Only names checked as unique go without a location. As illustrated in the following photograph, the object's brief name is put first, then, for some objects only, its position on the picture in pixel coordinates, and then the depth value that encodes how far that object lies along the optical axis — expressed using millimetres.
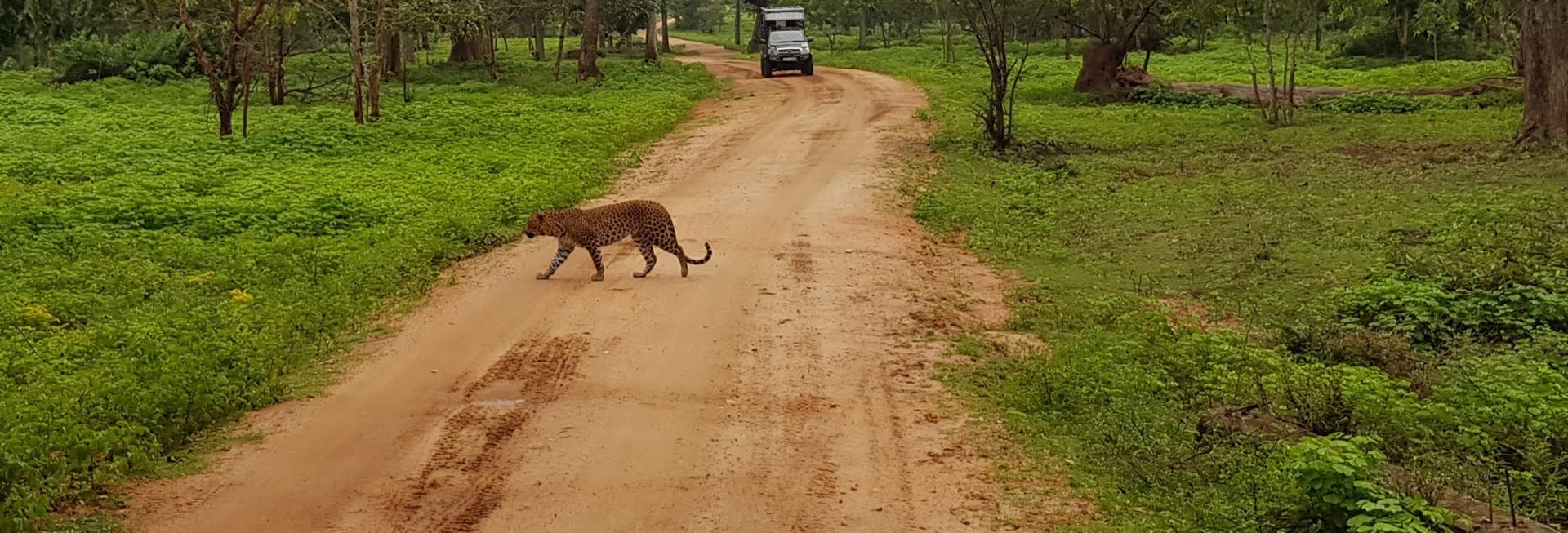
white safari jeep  43375
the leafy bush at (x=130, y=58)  37844
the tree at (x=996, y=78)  23312
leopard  12969
